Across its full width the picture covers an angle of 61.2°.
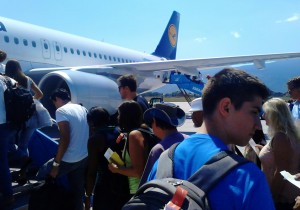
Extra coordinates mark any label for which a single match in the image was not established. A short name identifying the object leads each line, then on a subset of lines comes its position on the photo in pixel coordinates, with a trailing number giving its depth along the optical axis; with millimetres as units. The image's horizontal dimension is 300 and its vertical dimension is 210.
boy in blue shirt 952
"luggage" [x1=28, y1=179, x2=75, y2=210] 2656
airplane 6763
